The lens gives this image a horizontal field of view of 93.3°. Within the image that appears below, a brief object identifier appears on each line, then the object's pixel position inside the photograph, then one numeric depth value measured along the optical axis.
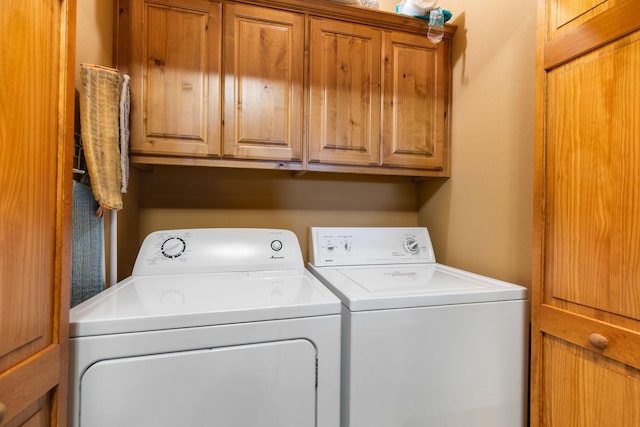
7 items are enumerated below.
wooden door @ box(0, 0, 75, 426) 0.56
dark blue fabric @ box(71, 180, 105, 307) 0.99
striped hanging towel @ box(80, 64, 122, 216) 1.00
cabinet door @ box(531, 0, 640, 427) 0.78
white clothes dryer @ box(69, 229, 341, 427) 0.79
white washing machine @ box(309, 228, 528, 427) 0.97
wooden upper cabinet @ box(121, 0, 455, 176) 1.30
